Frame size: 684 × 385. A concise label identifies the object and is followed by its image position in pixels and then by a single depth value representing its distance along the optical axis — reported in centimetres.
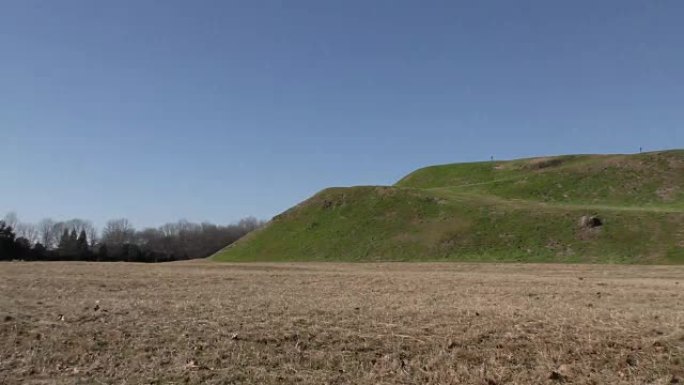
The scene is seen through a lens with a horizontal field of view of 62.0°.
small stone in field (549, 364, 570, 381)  920
